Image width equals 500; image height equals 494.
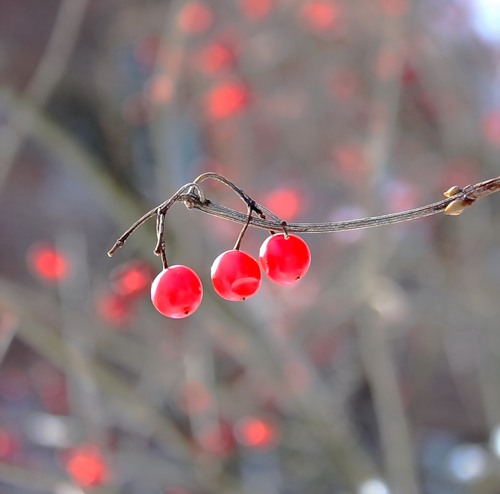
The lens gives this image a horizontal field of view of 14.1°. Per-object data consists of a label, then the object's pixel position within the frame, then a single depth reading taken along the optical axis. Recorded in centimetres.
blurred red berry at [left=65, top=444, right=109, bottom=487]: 67
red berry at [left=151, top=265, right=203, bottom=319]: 35
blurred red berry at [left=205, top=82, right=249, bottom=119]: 99
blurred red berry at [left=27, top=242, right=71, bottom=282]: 81
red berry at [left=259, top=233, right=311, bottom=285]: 35
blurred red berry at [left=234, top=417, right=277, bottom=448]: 78
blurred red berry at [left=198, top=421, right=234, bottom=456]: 77
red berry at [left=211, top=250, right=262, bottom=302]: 35
